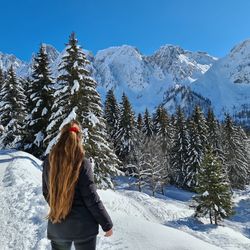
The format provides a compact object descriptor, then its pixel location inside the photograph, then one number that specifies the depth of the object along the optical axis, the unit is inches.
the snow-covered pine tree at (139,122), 1746.6
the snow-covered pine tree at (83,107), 604.6
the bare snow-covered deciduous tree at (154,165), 1255.0
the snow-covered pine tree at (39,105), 779.7
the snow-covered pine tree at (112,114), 1496.3
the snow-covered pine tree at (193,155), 1423.9
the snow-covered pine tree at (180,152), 1488.0
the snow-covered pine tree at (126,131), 1438.1
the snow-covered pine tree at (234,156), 1579.5
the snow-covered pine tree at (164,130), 1591.2
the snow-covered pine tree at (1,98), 992.5
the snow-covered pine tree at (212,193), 778.1
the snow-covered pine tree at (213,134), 1564.6
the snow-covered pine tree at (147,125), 1677.7
